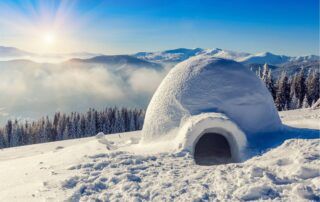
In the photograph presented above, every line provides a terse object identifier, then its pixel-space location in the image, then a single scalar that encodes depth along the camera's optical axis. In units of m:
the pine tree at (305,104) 38.35
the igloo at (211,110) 9.51
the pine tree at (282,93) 43.44
